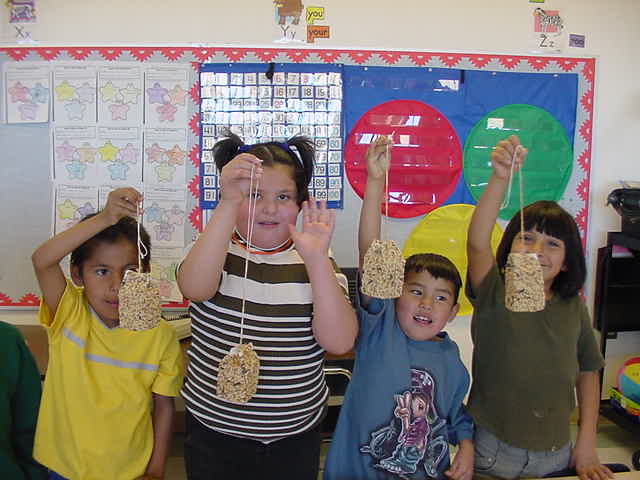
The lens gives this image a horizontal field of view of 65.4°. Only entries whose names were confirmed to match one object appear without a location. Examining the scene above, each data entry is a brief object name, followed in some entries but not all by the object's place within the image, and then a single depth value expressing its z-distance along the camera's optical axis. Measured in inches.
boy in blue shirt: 43.9
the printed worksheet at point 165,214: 95.4
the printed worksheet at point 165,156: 94.5
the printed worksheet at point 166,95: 93.4
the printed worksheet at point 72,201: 94.3
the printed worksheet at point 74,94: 92.6
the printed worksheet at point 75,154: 93.7
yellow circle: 99.6
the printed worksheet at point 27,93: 92.4
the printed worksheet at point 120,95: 93.0
